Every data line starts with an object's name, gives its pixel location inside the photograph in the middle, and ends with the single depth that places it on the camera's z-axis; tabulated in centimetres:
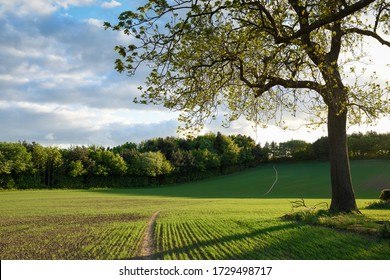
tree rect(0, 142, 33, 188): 8184
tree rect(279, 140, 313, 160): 11005
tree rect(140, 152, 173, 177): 9712
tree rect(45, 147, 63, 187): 9075
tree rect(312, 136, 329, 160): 10481
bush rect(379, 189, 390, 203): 3600
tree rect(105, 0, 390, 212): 1503
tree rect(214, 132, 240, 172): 11019
